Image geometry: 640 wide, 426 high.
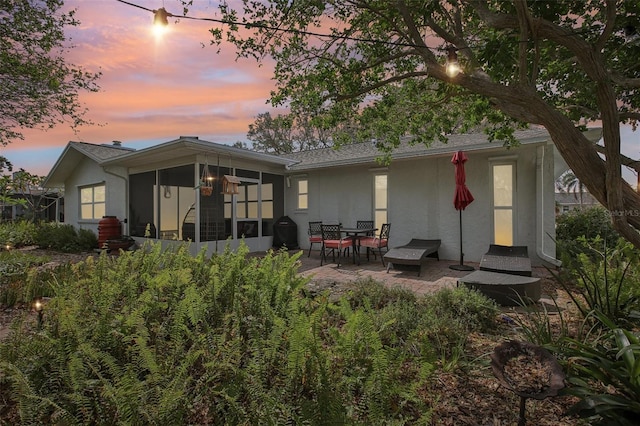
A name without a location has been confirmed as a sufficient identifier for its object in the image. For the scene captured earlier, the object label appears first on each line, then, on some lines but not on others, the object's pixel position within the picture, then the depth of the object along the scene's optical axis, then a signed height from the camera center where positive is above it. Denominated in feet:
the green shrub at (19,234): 36.76 -2.30
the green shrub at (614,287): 10.13 -2.80
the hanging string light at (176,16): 12.17 +7.27
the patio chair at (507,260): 17.62 -3.05
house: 24.66 +2.08
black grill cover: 34.77 -2.24
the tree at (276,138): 93.04 +21.83
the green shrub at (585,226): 29.28 -1.49
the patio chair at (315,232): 29.25 -1.92
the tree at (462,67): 11.09 +7.19
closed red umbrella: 22.39 +1.56
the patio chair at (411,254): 21.61 -3.01
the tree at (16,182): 17.35 +1.81
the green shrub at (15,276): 14.16 -3.20
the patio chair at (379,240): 25.73 -2.35
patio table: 25.71 -2.03
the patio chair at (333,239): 25.74 -2.25
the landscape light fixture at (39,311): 9.30 -2.95
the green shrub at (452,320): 8.73 -3.58
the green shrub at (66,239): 34.09 -2.77
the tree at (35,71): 25.13 +12.10
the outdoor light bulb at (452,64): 12.49 +5.71
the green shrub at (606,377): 5.62 -3.42
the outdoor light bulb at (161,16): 12.18 +7.48
